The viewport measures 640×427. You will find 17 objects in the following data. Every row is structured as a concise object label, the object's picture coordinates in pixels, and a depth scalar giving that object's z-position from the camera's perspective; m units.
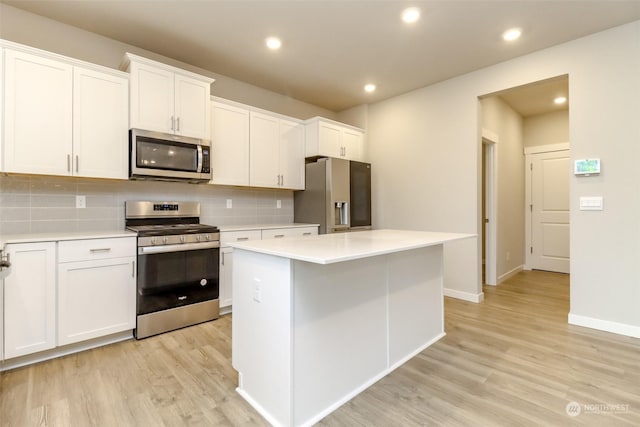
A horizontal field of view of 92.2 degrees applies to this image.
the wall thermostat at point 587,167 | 2.76
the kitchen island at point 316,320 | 1.51
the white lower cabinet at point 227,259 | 3.09
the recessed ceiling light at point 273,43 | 2.89
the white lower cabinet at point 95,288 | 2.23
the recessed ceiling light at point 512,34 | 2.73
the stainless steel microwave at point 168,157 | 2.66
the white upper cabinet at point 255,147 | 3.32
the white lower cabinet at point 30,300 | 2.03
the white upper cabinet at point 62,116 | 2.19
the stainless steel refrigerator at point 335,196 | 3.88
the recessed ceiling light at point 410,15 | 2.43
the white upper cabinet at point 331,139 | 4.02
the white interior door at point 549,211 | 5.12
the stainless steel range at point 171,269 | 2.57
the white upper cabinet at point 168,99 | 2.67
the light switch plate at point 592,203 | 2.76
